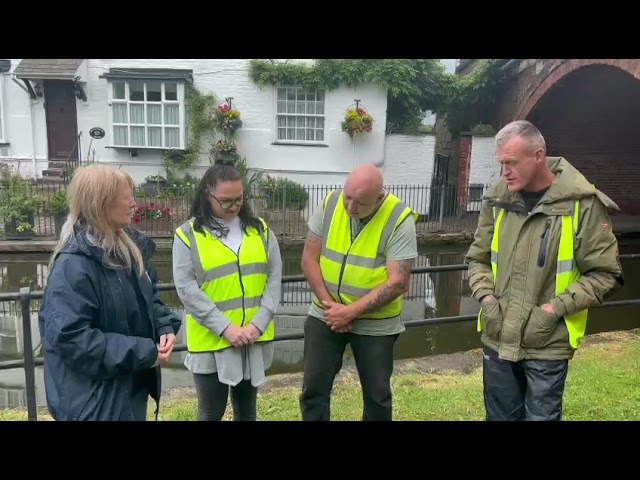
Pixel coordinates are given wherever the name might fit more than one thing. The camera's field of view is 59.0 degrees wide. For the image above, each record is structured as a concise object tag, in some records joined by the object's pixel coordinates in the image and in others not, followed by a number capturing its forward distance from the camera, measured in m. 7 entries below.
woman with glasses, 2.76
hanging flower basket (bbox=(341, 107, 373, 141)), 16.81
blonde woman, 2.10
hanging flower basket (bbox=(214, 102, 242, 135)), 16.88
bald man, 2.90
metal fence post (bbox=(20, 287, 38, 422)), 3.13
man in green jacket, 2.55
